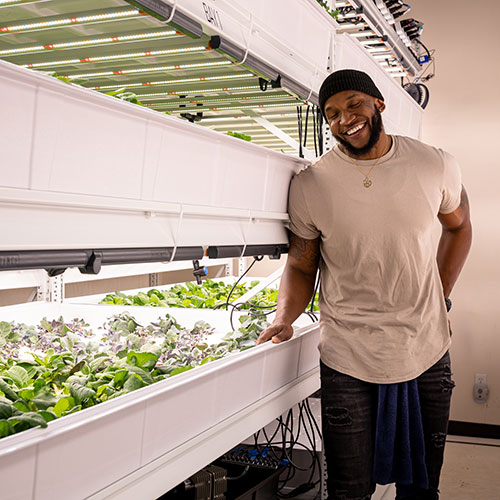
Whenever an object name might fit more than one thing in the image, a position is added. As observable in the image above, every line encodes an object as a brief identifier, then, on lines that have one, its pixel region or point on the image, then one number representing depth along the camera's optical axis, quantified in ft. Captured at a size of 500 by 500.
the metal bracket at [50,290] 9.48
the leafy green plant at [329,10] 7.17
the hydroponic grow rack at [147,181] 3.05
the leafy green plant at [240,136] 5.44
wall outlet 15.58
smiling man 6.28
